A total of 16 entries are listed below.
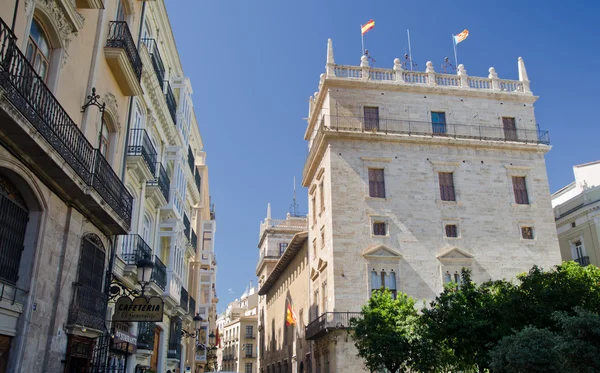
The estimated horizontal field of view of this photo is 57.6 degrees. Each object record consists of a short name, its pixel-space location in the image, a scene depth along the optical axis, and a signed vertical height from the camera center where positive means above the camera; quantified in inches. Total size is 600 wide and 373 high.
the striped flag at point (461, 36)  1331.2 +824.7
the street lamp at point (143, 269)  463.5 +102.2
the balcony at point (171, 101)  841.0 +440.5
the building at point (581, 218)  1343.5 +429.0
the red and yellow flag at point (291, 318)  1434.5 +195.4
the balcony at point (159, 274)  697.6 +154.1
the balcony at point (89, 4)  421.7 +286.6
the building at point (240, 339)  3469.5 +369.7
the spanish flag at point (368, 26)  1328.7 +842.5
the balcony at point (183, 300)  948.9 +162.3
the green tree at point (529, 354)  500.1 +36.7
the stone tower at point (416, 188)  1146.7 +437.7
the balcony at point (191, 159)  1143.3 +476.4
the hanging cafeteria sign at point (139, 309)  466.6 +70.7
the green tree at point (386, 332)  890.1 +99.8
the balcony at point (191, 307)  1118.7 +177.8
